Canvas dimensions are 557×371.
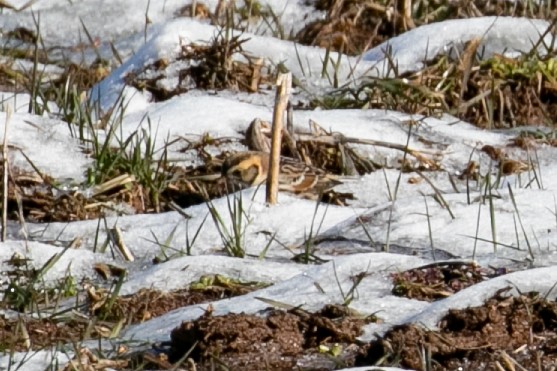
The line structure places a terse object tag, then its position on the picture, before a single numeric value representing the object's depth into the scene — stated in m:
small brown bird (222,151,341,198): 9.32
